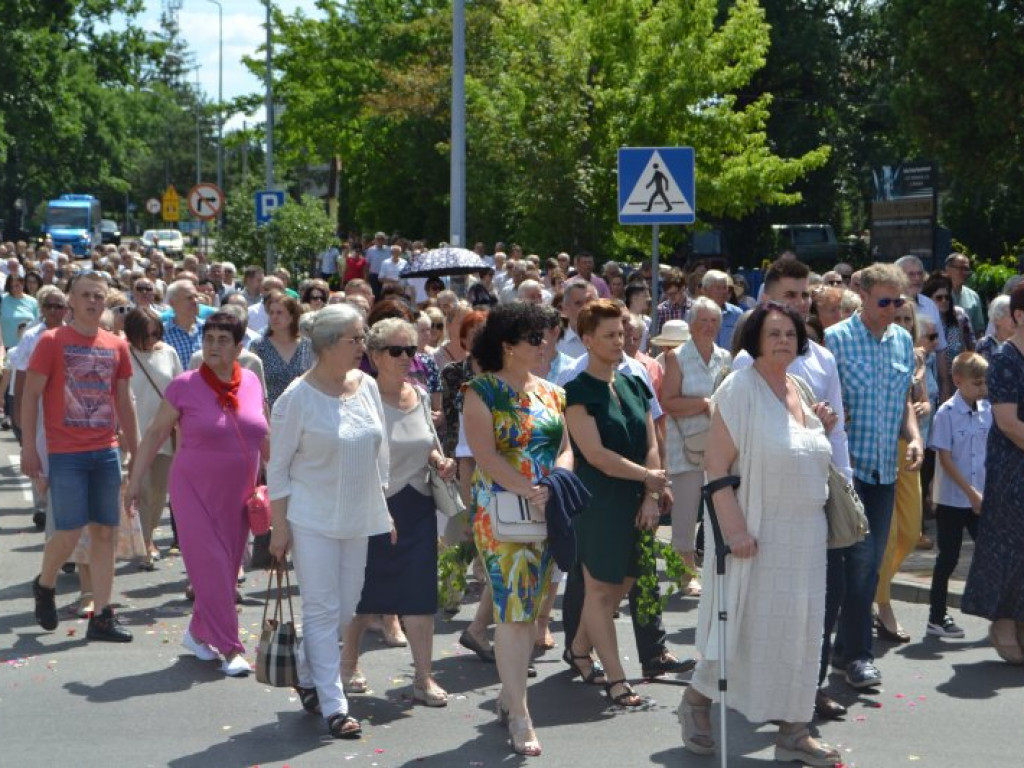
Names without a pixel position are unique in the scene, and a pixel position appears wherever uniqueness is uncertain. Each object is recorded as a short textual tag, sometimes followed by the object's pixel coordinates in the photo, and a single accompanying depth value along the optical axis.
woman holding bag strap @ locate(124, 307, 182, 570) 11.46
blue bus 83.06
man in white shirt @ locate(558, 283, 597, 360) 11.66
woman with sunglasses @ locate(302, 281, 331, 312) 13.34
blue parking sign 30.77
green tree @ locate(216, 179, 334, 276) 31.66
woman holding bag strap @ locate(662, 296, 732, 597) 10.06
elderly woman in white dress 6.78
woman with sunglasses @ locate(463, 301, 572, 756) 7.07
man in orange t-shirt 9.40
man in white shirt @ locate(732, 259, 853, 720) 7.54
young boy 9.49
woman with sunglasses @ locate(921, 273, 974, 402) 14.22
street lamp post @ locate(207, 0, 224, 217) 63.02
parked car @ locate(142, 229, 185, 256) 74.57
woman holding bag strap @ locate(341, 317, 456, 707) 7.99
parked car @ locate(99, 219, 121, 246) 91.19
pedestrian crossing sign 13.54
